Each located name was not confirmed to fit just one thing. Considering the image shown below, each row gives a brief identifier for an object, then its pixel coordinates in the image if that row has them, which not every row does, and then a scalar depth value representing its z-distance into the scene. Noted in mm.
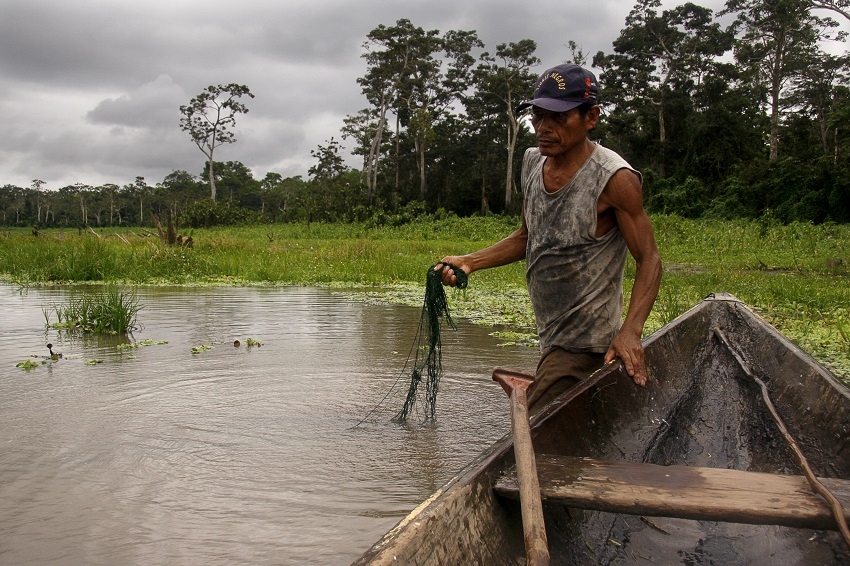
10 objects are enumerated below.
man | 2605
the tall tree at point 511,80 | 31797
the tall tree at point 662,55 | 30125
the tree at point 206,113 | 44094
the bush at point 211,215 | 39562
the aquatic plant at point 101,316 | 7059
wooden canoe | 1853
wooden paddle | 1518
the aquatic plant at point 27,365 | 5633
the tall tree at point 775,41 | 25250
